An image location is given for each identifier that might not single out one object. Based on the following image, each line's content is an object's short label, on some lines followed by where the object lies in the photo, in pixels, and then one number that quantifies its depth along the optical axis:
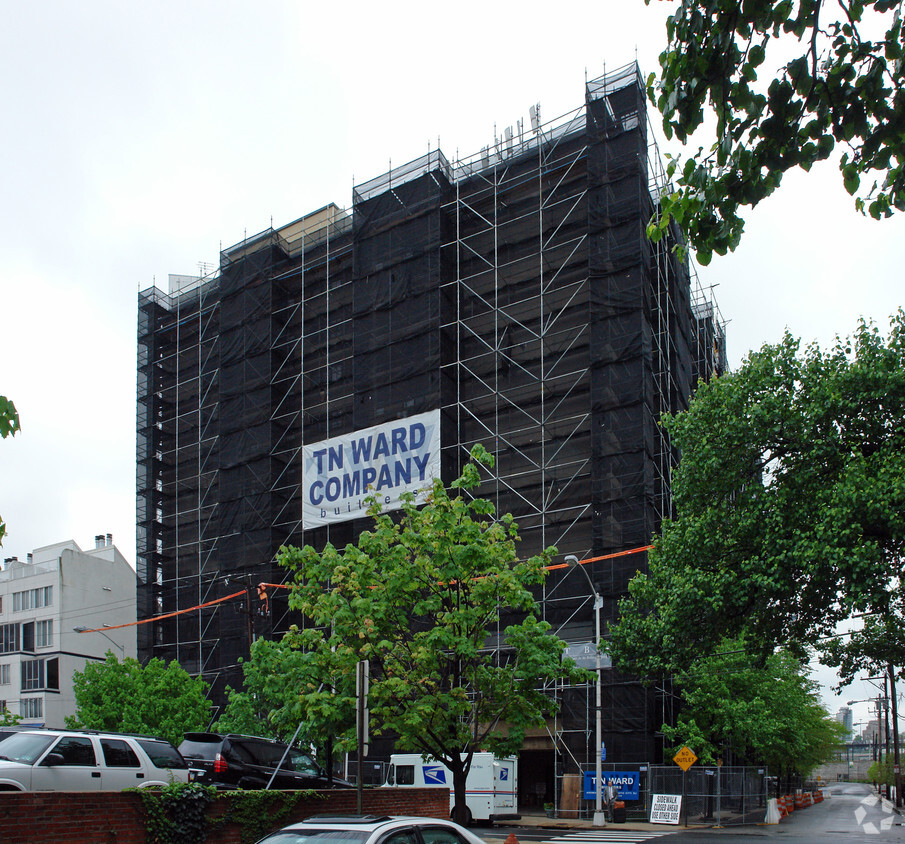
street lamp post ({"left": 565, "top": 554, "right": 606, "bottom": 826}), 29.02
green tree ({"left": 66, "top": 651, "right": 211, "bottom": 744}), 41.00
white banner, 41.09
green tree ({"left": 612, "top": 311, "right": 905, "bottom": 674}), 19.42
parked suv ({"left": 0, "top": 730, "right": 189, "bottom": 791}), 13.41
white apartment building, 65.31
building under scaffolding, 37.38
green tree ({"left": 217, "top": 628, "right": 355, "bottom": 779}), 18.02
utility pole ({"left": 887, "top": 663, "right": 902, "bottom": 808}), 59.22
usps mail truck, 30.62
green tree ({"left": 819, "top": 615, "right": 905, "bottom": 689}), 24.77
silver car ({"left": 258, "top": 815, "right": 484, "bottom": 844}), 7.98
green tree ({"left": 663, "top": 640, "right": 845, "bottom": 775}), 36.00
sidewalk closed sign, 30.70
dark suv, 18.62
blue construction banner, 32.41
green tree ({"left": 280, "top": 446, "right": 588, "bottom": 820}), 17.30
